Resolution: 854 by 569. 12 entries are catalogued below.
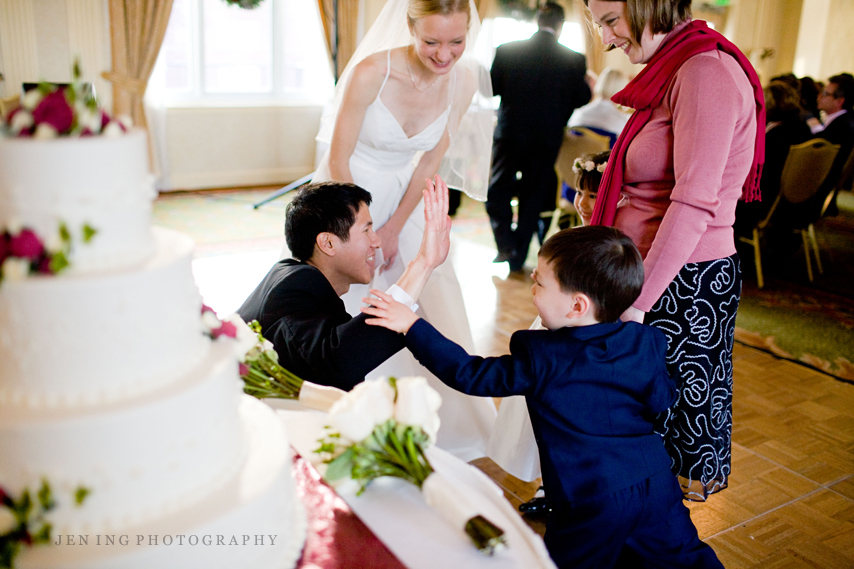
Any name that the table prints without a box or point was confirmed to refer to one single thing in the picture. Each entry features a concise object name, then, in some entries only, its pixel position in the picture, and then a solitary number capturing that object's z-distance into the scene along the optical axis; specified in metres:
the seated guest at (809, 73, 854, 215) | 6.66
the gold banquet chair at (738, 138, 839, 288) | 5.10
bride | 2.67
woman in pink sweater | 1.66
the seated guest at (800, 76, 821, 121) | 7.06
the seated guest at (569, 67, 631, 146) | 5.48
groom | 1.68
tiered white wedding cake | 0.90
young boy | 1.56
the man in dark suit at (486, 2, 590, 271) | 4.97
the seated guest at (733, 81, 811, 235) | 5.18
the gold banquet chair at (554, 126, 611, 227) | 5.19
